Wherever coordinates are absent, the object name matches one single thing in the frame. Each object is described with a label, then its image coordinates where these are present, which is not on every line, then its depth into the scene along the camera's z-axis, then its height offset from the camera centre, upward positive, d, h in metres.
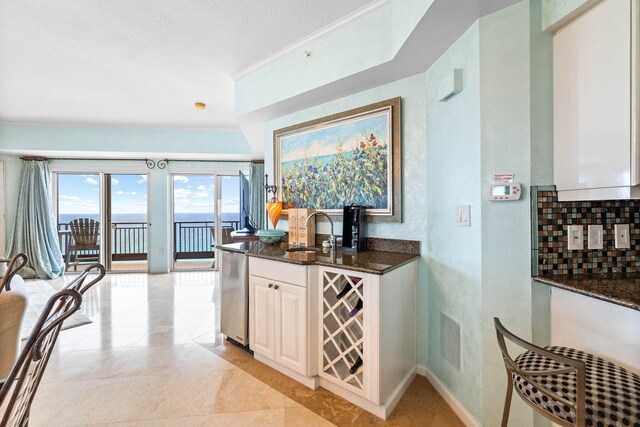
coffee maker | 2.22 -0.13
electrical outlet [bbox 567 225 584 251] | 1.40 -0.13
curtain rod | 5.24 +1.05
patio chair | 5.45 -0.41
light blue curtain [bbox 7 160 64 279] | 4.90 -0.20
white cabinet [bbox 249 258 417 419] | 1.64 -0.78
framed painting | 2.20 +0.47
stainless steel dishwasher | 2.35 -0.72
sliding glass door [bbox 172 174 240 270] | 5.68 +0.24
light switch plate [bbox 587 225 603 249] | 1.40 -0.13
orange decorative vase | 2.98 +0.02
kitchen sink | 2.29 -0.32
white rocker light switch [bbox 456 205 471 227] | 1.59 -0.02
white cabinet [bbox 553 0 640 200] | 1.13 +0.48
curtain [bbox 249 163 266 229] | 5.60 +0.41
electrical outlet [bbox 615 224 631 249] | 1.39 -0.14
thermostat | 1.40 +0.10
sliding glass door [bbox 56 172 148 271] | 5.39 +0.09
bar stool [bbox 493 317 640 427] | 0.86 -0.61
